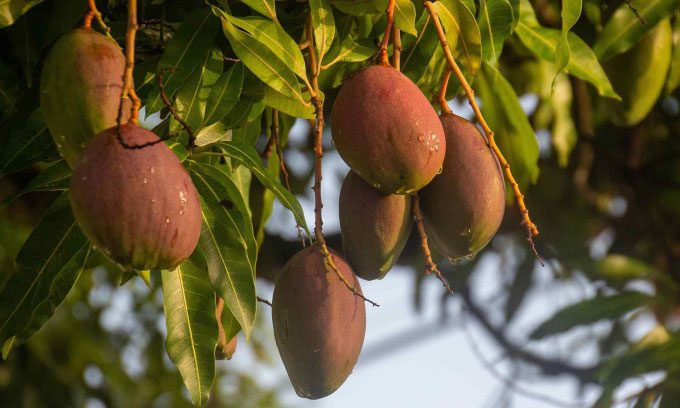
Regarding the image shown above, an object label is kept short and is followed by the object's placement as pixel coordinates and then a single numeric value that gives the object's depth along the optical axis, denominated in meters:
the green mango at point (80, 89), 2.46
